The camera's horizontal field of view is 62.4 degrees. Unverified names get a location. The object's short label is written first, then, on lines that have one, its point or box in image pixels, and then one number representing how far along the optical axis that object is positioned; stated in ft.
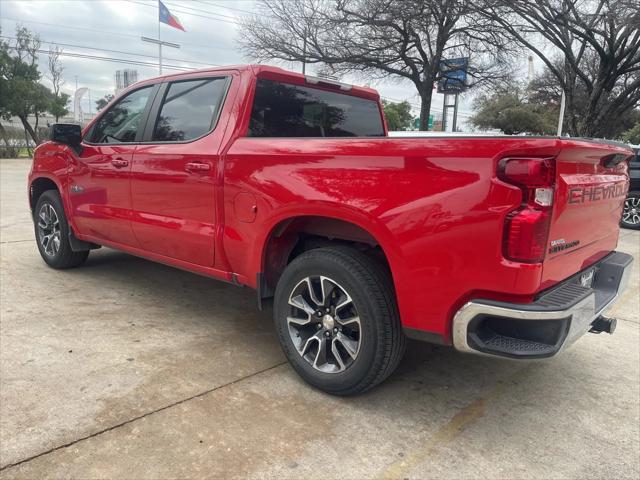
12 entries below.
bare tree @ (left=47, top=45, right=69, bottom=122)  138.51
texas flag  90.12
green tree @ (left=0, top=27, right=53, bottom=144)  108.58
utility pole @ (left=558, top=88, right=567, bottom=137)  56.69
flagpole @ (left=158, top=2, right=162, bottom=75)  109.91
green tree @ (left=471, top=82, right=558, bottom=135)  145.18
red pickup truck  7.45
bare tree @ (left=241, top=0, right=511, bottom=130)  55.16
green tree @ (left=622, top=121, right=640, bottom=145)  116.88
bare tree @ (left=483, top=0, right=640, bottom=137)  47.37
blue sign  61.36
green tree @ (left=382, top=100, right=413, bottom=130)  187.42
